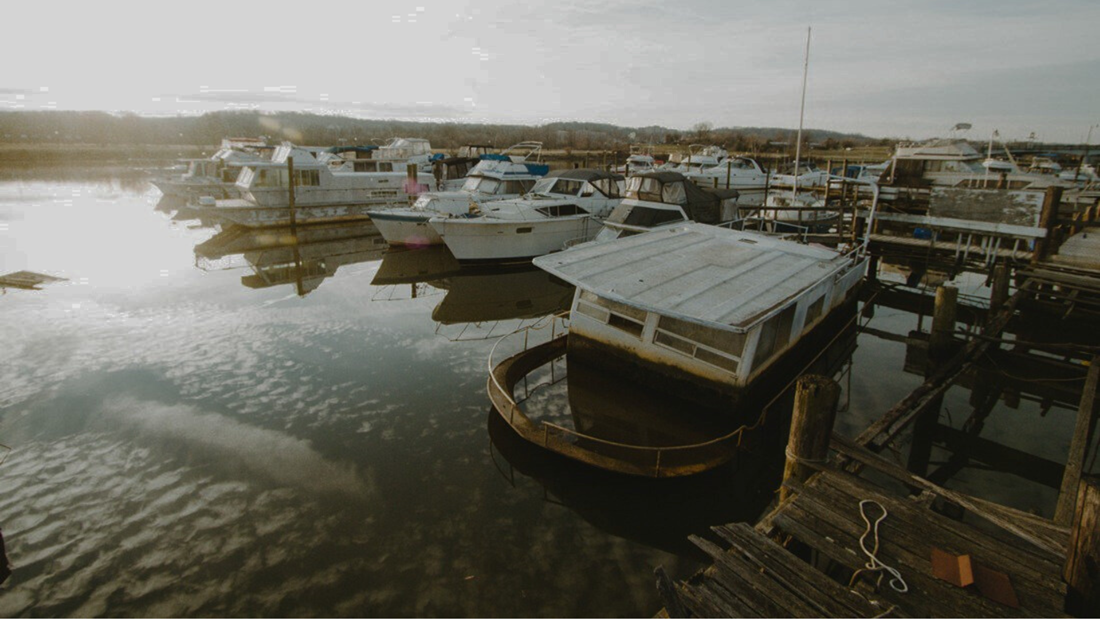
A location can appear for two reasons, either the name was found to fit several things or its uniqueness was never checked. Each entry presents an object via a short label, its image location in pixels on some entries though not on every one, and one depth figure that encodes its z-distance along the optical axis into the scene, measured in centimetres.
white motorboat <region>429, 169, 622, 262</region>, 2067
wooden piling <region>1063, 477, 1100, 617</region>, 419
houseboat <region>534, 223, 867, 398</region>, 947
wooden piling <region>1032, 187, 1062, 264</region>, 1452
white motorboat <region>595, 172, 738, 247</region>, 1920
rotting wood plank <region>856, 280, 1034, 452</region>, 749
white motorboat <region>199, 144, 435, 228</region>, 2809
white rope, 458
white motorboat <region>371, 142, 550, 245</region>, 2325
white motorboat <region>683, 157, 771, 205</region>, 3431
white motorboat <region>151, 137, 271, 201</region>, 3266
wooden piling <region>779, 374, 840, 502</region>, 587
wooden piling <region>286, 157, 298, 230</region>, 2825
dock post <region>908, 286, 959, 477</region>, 1171
